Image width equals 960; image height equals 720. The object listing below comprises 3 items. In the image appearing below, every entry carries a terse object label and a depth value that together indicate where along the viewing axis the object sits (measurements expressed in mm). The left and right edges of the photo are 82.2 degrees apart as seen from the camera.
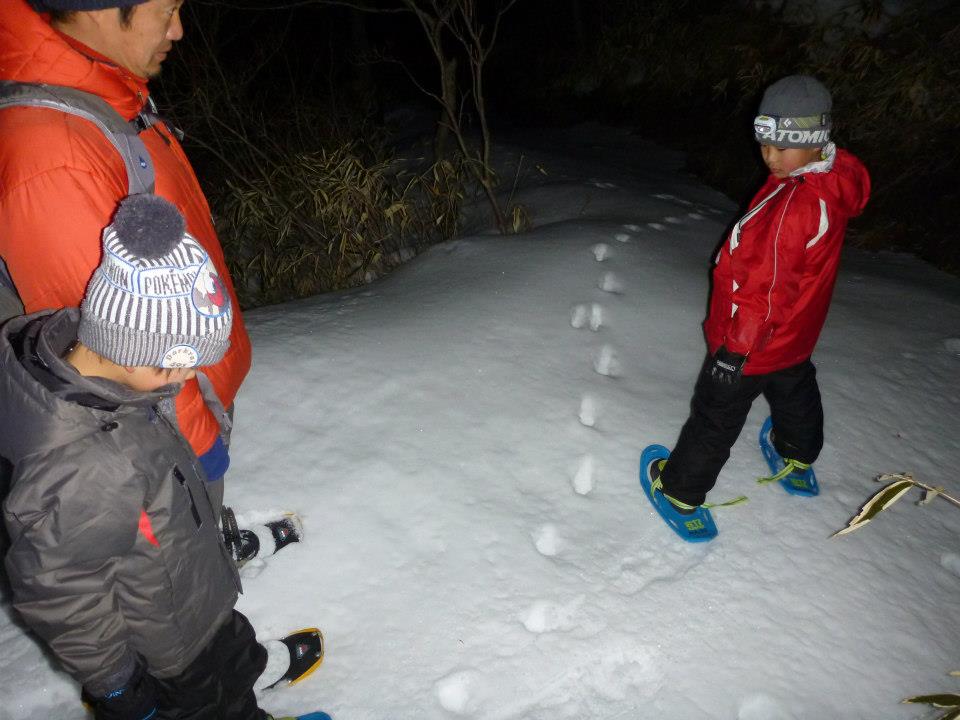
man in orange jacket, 832
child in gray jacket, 775
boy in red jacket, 1399
